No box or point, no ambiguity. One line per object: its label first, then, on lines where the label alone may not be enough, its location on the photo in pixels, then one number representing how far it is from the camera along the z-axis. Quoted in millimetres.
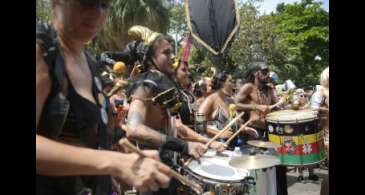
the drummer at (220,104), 5602
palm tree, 18422
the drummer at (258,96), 6285
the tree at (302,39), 29391
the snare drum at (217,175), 3004
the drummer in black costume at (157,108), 2342
